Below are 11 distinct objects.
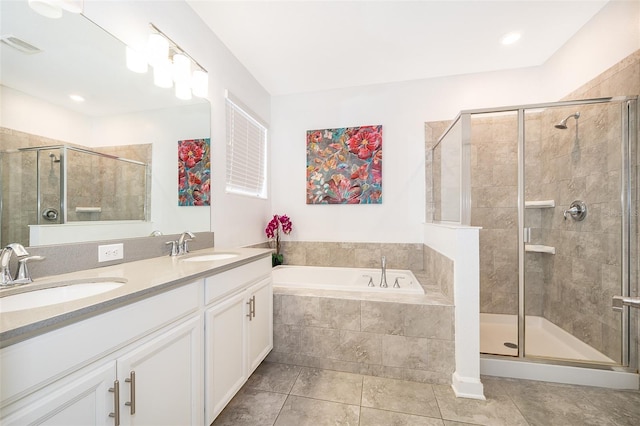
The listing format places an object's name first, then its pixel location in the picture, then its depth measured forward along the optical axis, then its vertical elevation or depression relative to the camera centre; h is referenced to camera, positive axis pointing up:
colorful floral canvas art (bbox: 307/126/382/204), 2.83 +0.53
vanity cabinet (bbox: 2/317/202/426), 0.65 -0.56
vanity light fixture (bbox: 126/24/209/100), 1.49 +0.93
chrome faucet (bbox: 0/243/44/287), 0.88 -0.18
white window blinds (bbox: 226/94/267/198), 2.30 +0.61
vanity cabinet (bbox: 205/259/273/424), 1.24 -0.66
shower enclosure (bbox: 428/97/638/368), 1.78 -0.04
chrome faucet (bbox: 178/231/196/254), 1.67 -0.19
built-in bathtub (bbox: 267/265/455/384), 1.77 -0.86
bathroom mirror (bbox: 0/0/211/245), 0.95 +0.45
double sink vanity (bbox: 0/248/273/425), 0.61 -0.42
